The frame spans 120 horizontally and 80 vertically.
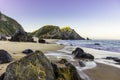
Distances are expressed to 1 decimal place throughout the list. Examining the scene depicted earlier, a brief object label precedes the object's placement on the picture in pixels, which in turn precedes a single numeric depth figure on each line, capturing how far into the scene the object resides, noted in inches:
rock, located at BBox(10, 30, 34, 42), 716.7
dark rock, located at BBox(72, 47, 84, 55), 282.1
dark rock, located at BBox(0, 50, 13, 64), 175.6
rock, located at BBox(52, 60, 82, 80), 118.9
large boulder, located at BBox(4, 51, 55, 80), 101.9
